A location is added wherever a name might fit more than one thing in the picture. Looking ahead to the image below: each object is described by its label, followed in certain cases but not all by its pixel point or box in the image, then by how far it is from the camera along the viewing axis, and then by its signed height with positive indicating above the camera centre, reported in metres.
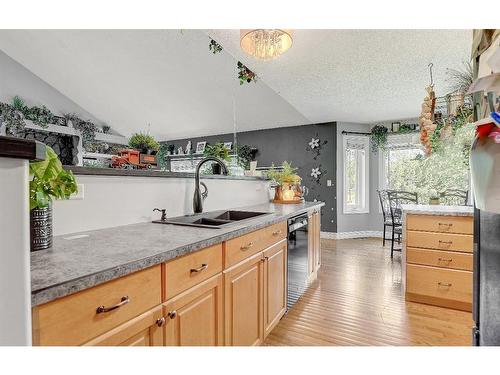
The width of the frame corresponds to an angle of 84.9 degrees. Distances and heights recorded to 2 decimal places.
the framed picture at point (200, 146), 6.92 +0.92
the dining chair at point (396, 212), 3.99 -0.44
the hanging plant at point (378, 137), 5.41 +0.91
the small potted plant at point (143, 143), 2.29 +0.33
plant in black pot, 0.98 -0.04
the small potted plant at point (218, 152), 2.66 +0.30
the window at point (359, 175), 5.56 +0.16
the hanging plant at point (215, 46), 3.62 +1.85
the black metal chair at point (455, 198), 4.41 -0.26
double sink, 1.73 -0.26
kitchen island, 2.30 -0.64
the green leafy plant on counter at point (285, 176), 3.30 +0.08
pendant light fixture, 2.15 +1.12
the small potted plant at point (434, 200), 2.97 -0.19
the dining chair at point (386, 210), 4.30 -0.47
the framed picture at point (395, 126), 5.27 +1.10
